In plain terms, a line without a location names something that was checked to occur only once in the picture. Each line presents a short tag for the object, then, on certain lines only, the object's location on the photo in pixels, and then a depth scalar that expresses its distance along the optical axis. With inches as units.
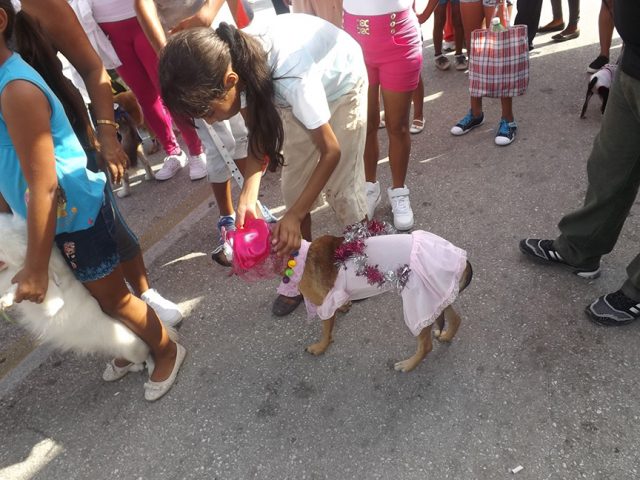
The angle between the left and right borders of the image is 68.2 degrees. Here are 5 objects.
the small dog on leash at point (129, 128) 151.5
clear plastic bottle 139.1
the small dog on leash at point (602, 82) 138.2
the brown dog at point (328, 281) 79.7
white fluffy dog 69.1
